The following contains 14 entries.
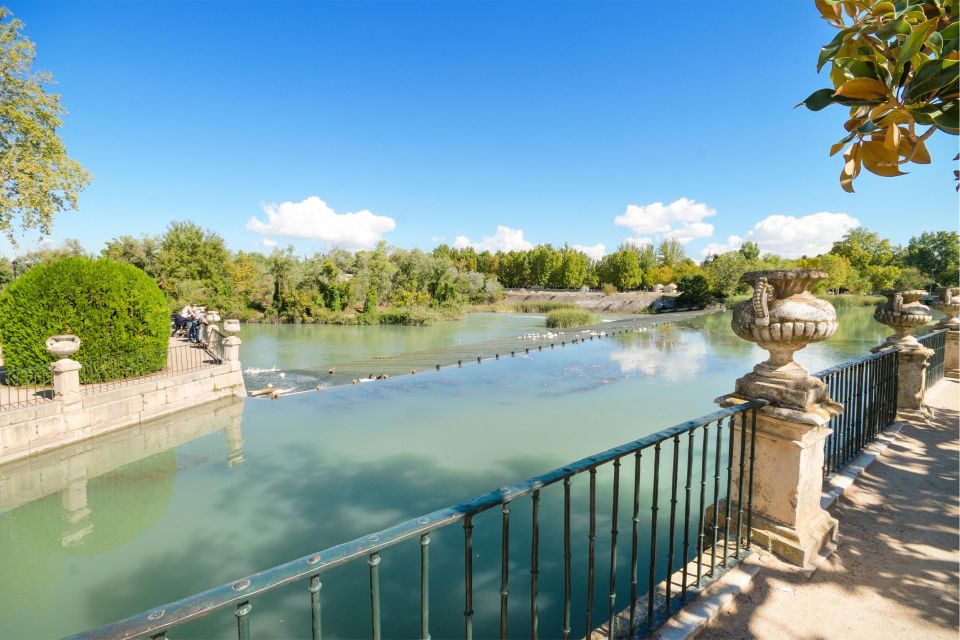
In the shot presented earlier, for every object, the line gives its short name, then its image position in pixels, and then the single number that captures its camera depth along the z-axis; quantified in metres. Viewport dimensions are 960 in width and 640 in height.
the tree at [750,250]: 68.44
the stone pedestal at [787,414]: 2.46
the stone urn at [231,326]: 10.47
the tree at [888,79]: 1.24
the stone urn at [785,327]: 2.44
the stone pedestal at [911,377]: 5.07
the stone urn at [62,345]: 7.32
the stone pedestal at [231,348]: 10.73
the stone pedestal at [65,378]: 7.40
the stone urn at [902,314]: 5.06
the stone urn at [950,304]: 6.75
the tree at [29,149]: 14.23
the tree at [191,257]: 31.94
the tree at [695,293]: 45.72
